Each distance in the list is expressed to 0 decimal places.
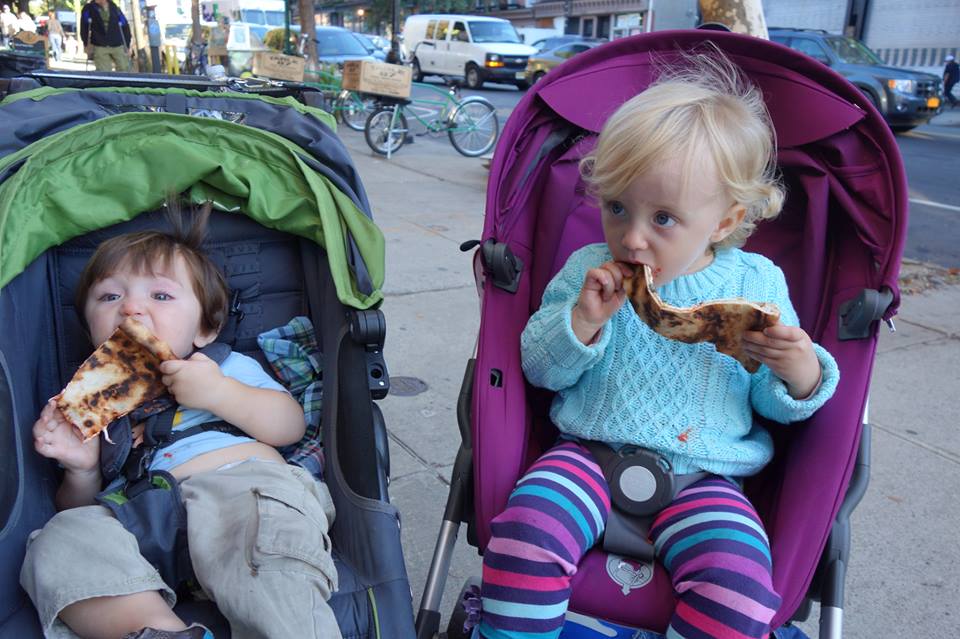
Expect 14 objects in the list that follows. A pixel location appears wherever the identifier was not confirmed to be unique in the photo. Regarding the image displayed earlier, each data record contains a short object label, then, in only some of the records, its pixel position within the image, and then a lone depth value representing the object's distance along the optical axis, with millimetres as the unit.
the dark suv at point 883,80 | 12984
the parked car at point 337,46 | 16203
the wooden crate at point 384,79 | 9352
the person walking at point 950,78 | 19562
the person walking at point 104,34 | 12453
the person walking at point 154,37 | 16750
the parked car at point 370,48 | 17019
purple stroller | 1648
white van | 19312
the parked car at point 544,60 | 18000
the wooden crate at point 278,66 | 10086
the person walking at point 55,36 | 23938
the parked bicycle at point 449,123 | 9617
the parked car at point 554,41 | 20573
